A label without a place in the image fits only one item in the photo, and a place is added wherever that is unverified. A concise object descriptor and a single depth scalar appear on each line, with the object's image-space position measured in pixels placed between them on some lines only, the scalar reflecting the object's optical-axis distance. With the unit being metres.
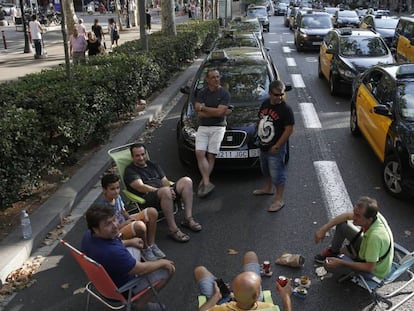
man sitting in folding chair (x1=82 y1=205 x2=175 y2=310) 4.02
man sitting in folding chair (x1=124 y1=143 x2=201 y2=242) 5.83
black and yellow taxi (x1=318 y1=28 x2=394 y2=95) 12.95
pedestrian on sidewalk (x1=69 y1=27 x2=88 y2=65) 16.55
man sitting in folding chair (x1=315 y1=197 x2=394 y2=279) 4.30
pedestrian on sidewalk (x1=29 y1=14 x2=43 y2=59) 21.50
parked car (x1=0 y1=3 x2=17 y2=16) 57.27
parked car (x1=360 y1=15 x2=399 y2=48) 21.34
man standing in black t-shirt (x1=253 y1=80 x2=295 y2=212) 6.39
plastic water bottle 5.54
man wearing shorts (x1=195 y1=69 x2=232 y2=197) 7.17
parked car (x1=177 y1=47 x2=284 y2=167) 7.51
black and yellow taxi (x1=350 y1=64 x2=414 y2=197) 6.51
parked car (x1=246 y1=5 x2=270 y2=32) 37.06
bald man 3.19
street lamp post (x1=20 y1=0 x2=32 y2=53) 24.61
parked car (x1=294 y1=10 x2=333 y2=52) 23.17
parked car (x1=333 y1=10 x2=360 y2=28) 31.83
